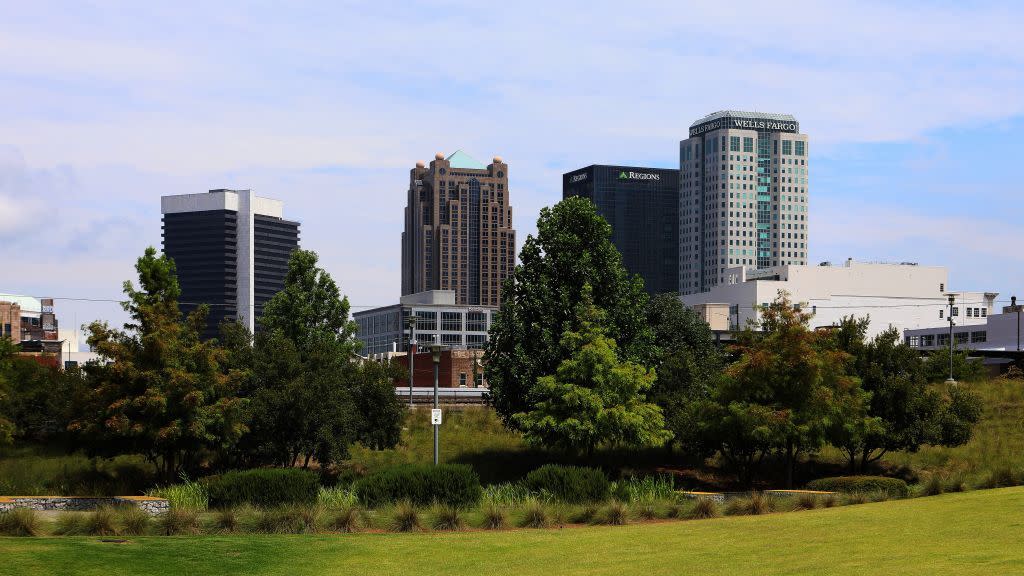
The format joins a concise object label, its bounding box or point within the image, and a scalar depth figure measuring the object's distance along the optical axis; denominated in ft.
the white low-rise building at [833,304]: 619.26
